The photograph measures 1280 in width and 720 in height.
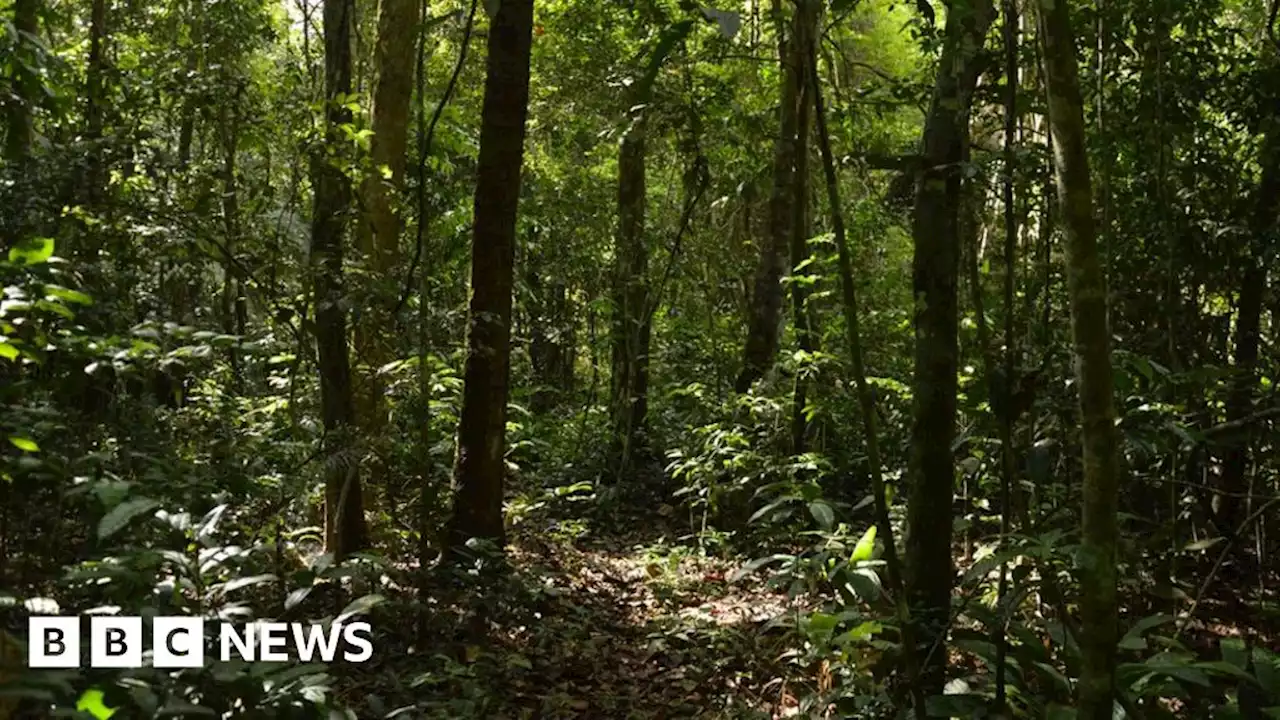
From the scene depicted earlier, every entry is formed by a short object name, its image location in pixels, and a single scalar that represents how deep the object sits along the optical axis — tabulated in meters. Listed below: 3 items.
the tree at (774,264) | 8.83
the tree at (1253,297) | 5.91
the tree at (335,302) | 5.03
